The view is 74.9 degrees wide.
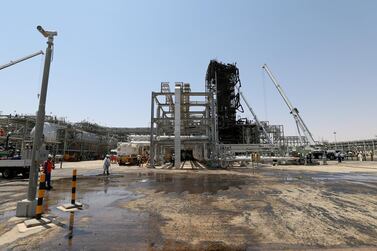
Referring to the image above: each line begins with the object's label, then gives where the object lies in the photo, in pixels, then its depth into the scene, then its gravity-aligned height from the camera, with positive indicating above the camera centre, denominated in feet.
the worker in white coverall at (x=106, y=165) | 69.00 -3.50
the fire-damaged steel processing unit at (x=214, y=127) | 111.04 +16.71
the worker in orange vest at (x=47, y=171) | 40.53 -3.04
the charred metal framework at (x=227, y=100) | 171.12 +37.64
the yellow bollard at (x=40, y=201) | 21.63 -4.28
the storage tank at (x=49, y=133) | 82.33 +6.74
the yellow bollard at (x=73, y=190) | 27.68 -4.25
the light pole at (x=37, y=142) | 22.76 +0.99
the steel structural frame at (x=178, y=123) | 105.19 +15.35
